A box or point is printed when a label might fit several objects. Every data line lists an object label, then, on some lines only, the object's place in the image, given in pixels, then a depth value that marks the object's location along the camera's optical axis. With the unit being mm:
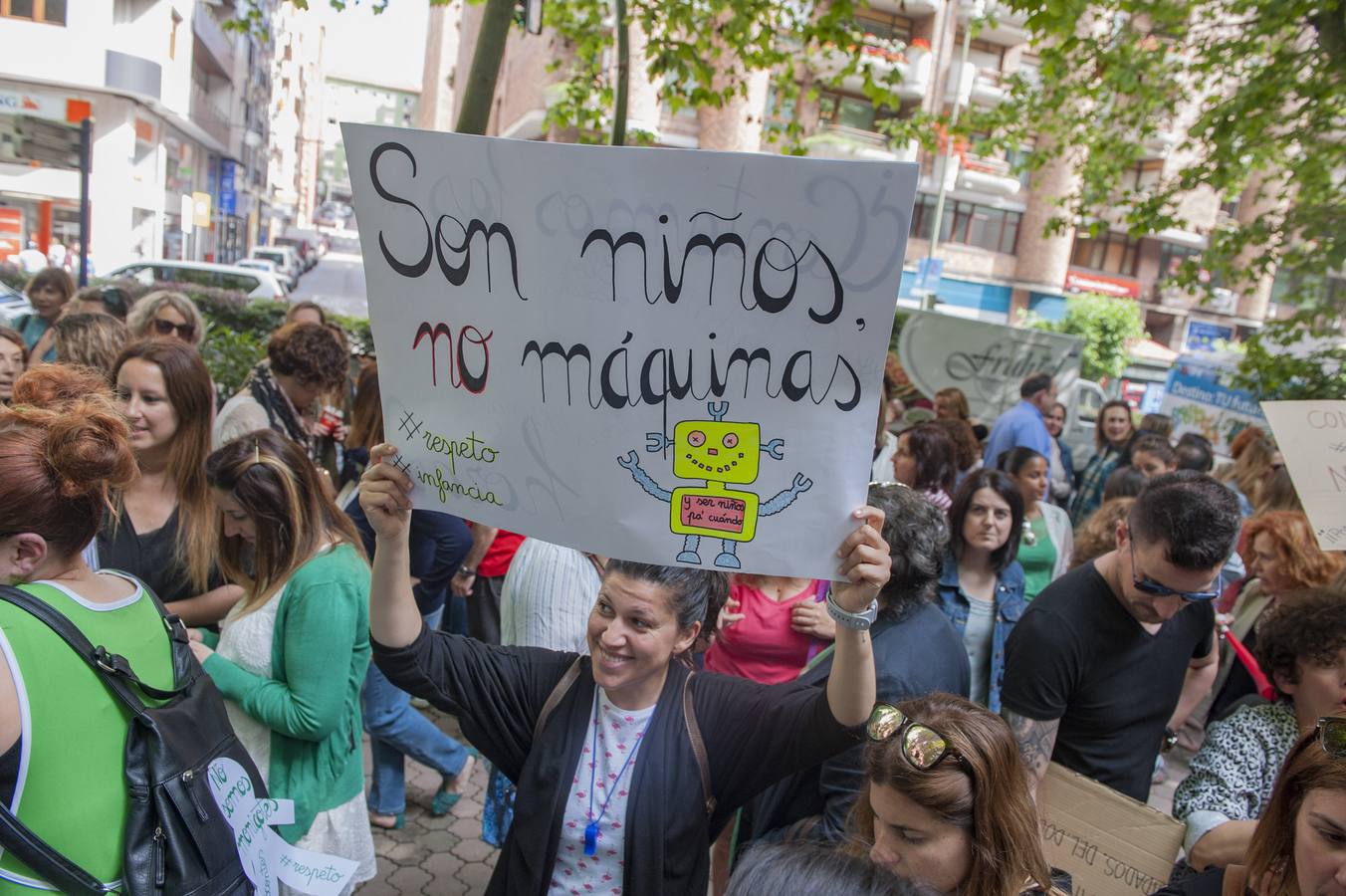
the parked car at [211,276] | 14245
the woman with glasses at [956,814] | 1613
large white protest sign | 1578
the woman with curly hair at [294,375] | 4613
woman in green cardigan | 2453
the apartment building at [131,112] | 13992
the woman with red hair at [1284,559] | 3600
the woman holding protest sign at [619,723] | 1895
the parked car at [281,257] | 29266
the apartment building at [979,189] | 26594
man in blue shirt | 6574
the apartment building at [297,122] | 54062
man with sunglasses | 2459
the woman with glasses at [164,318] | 5129
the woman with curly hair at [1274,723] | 2271
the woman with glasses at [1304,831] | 1491
